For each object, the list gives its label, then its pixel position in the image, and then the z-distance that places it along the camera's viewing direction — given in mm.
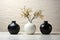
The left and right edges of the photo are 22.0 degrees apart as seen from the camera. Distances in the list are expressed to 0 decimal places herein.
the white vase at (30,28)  2230
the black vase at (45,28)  2203
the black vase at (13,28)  2205
